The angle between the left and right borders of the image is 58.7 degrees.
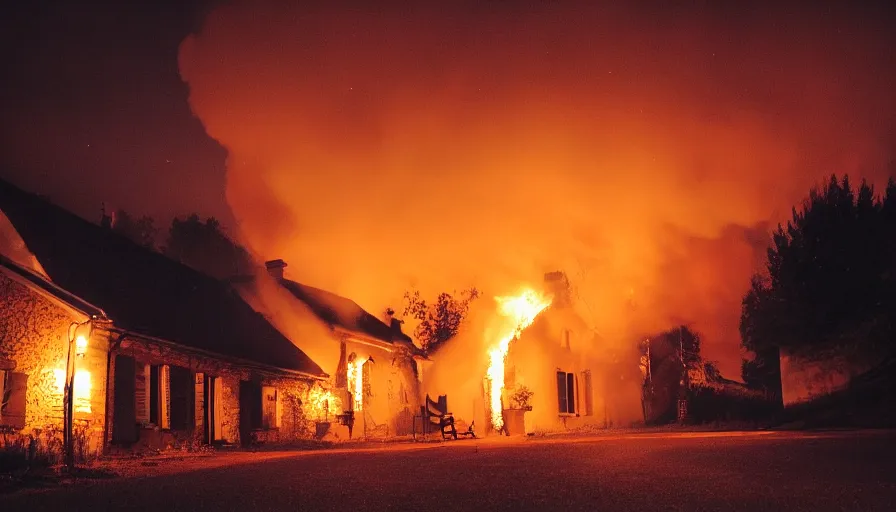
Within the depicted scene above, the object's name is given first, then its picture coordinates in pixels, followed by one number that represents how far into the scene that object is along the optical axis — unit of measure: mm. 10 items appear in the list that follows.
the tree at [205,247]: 45625
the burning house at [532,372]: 24922
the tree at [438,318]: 33469
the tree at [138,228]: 43469
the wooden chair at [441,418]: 22080
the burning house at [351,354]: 27500
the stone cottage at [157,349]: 15633
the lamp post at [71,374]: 13784
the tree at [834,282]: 22406
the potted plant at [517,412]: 24391
